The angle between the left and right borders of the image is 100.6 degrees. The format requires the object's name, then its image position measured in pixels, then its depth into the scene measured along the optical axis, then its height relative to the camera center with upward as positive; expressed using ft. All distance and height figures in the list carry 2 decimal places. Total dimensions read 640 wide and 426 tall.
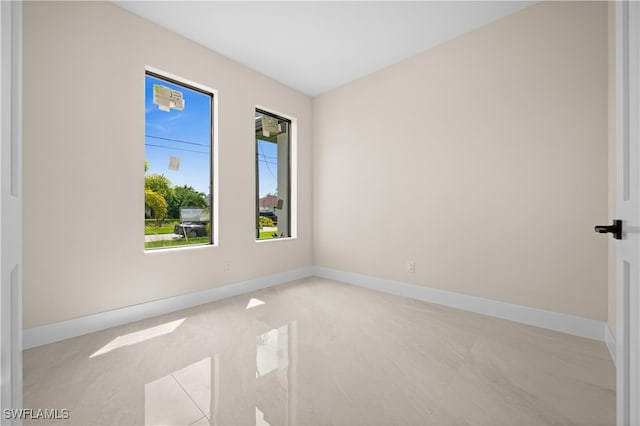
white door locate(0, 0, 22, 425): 2.25 +0.01
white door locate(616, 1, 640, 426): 2.31 +0.05
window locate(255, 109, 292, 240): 12.50 +1.80
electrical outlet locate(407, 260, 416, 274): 10.53 -2.17
